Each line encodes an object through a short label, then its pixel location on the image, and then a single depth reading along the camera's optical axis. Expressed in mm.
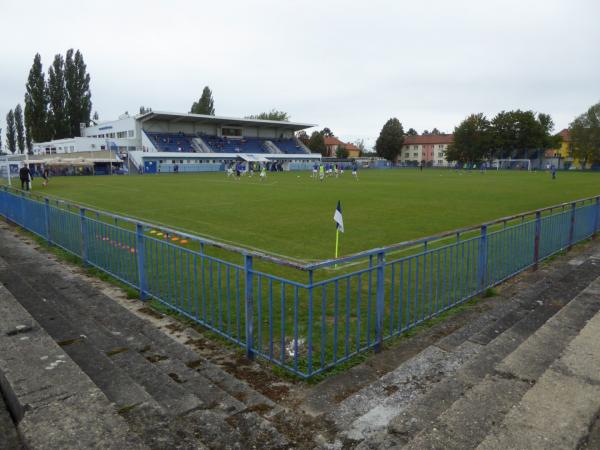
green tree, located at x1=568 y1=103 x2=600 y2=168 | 77625
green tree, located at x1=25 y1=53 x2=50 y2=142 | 64938
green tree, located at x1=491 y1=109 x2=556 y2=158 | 83000
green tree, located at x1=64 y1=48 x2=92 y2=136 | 66438
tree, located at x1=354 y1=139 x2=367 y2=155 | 163788
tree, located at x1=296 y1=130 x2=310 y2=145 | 123438
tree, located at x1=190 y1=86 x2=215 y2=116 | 92562
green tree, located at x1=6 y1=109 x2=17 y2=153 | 93688
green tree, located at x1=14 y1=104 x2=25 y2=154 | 91500
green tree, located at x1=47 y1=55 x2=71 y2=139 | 65625
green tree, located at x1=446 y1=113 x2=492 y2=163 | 87625
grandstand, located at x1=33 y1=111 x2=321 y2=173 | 64188
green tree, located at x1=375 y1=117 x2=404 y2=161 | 106250
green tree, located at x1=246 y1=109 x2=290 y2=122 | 122812
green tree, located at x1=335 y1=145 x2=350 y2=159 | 122312
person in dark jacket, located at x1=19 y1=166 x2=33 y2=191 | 25386
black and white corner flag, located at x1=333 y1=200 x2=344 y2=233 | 8312
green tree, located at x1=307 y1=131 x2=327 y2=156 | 111750
